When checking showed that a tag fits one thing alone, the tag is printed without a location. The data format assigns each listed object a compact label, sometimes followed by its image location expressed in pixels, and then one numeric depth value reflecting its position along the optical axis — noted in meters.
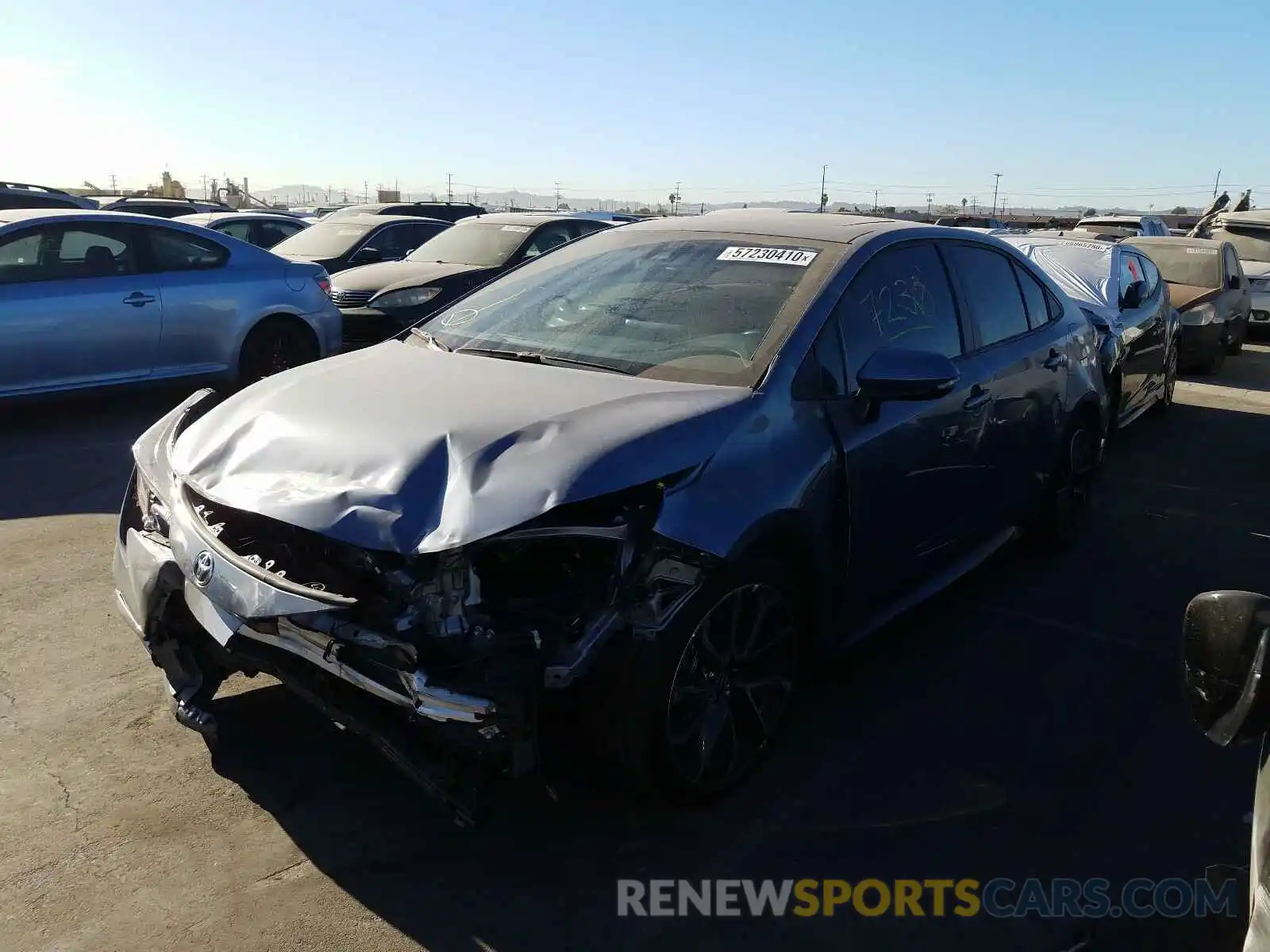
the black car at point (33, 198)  12.76
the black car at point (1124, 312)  8.01
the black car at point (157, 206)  17.11
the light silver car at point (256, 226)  15.55
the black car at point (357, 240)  12.89
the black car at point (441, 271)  10.18
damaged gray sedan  2.82
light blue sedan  7.69
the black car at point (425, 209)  17.22
